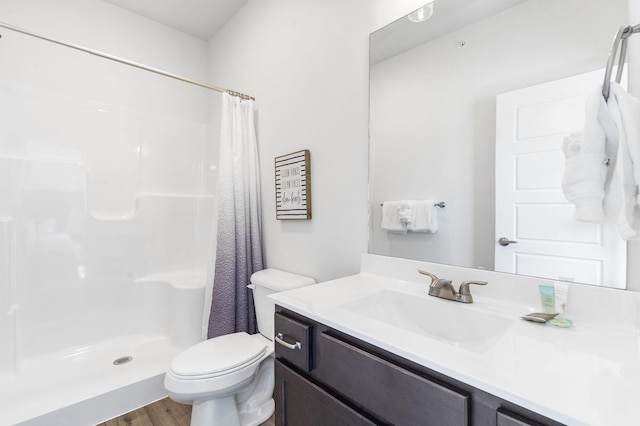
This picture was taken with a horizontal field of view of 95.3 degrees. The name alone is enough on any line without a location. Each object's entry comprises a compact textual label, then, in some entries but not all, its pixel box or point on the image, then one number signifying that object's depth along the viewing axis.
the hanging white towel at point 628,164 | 0.67
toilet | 1.28
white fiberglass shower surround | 1.72
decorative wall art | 1.65
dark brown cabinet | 0.54
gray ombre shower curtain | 1.83
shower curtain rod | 1.50
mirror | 0.87
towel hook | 0.69
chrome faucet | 0.97
